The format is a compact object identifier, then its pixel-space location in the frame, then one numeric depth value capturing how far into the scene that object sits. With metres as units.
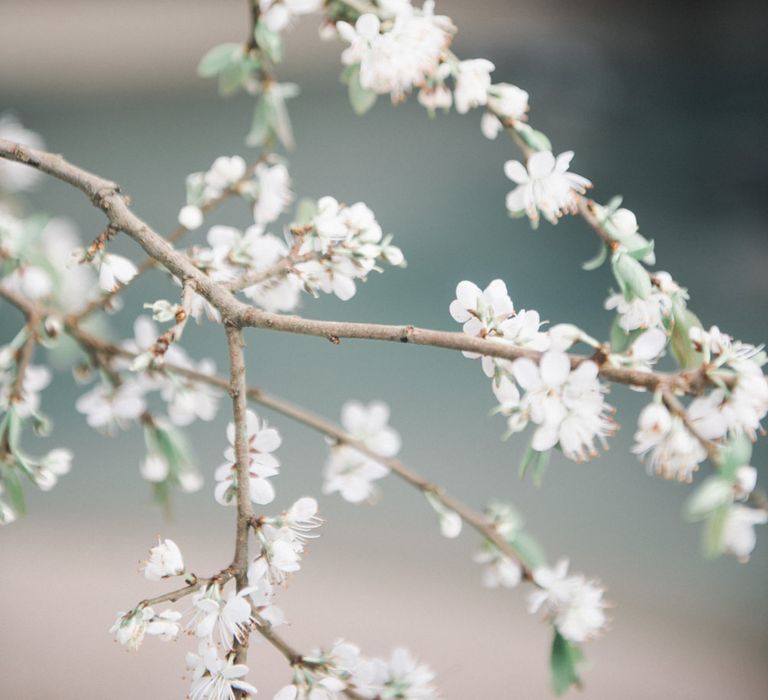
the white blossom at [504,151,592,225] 0.52
